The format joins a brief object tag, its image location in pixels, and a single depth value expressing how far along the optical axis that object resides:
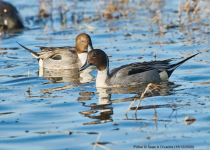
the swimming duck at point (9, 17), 27.81
